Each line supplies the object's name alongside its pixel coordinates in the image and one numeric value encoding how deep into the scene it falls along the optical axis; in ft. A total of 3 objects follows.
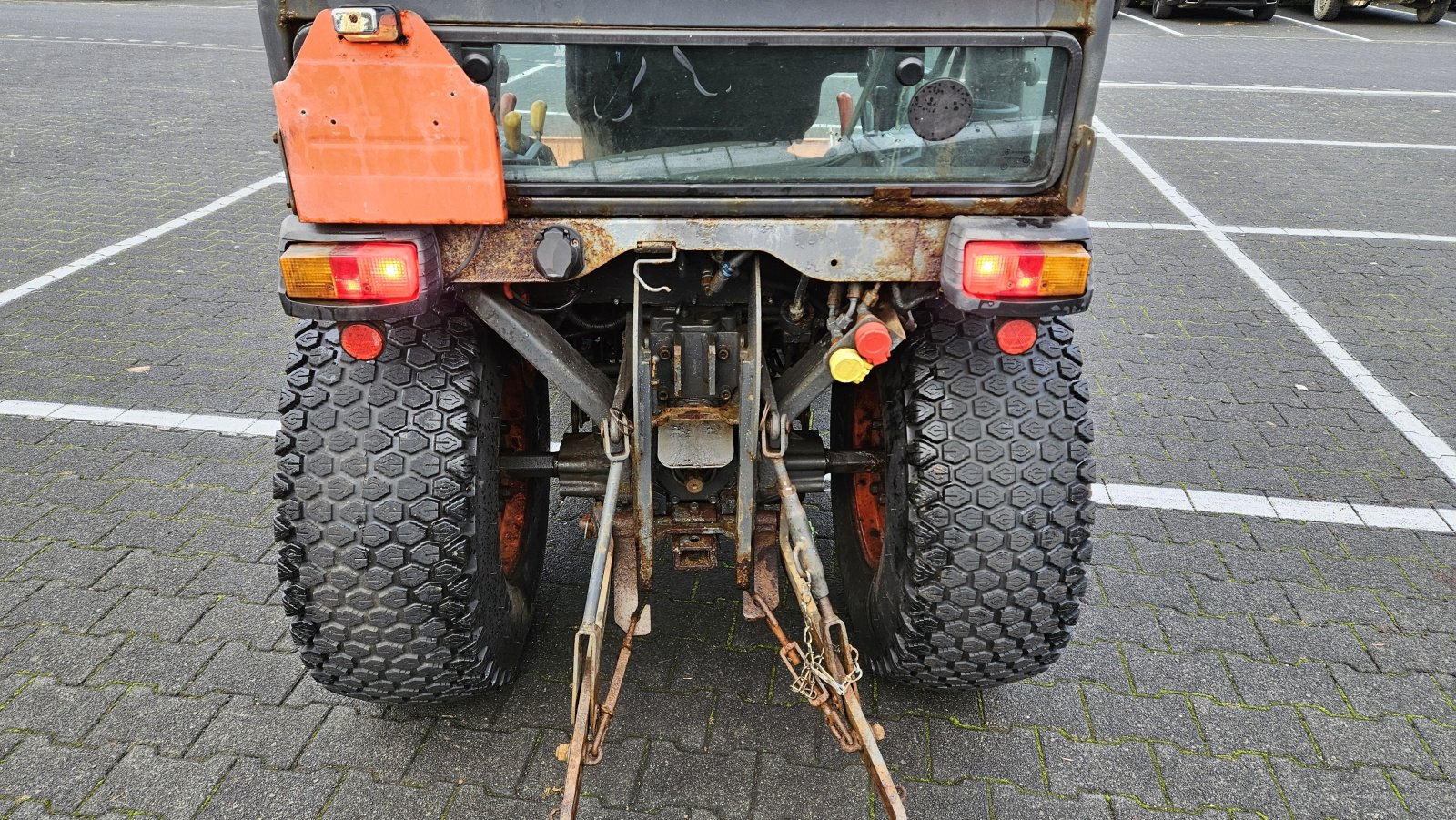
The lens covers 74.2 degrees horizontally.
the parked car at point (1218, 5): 54.90
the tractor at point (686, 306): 6.50
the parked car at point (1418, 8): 54.39
